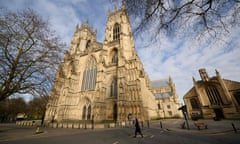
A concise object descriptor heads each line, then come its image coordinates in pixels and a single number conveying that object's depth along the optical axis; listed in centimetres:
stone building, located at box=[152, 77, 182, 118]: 3661
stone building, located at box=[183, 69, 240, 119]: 1970
